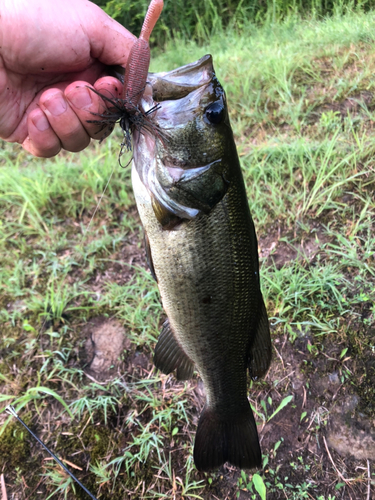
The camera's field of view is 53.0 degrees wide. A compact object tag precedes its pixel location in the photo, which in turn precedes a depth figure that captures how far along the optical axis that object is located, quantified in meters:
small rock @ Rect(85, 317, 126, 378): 0.46
